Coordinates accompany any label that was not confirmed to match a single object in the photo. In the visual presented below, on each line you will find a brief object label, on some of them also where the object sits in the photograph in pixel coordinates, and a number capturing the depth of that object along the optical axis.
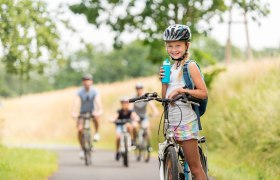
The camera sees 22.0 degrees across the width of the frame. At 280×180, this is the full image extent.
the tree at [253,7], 22.12
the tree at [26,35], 13.59
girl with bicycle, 6.86
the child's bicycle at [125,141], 15.44
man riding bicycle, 16.09
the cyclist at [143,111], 17.38
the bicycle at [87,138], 15.98
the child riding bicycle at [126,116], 16.56
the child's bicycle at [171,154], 6.82
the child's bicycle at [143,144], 17.20
